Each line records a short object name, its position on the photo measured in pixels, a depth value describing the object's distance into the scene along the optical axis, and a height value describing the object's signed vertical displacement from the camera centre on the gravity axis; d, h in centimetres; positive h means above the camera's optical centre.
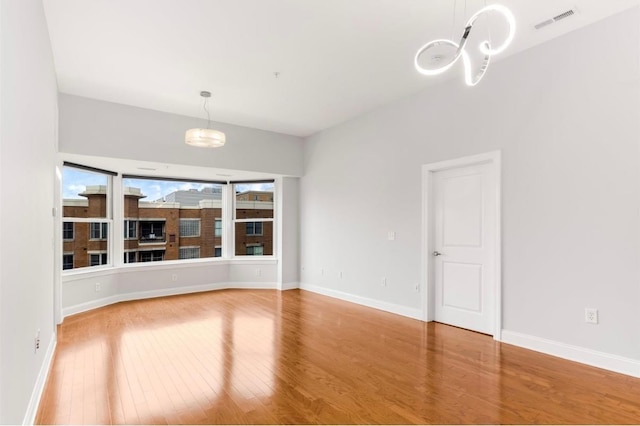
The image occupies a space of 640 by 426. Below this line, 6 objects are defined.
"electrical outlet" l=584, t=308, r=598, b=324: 306 -91
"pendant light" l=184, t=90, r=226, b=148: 409 +98
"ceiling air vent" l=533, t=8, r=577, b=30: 292 +178
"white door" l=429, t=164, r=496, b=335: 398 -37
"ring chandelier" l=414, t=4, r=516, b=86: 189 +106
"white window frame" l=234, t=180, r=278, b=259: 697 -7
